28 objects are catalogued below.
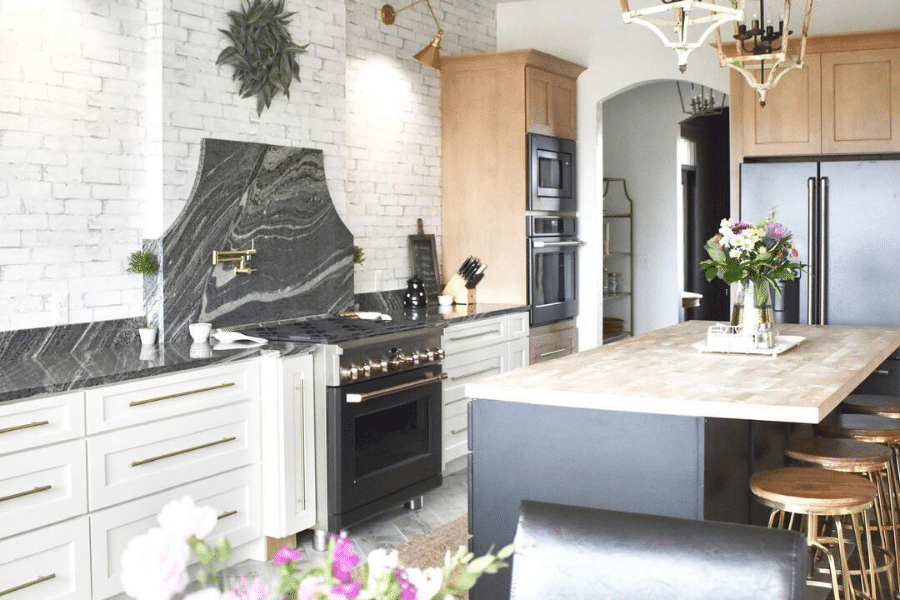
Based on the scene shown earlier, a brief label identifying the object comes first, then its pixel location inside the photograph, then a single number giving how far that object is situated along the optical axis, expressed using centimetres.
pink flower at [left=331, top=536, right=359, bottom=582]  96
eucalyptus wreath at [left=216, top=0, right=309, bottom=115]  485
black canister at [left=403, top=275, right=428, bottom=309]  640
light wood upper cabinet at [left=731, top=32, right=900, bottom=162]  595
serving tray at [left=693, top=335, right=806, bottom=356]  407
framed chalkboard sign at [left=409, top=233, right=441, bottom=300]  664
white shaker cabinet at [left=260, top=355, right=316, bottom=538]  434
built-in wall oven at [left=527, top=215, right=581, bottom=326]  686
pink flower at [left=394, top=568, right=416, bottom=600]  94
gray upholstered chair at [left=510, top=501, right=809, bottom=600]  144
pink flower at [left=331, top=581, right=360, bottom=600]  92
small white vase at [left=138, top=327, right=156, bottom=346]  442
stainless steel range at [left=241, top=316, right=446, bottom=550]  459
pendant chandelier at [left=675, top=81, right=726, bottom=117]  887
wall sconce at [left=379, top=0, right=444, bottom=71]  618
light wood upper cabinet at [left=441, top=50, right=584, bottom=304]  673
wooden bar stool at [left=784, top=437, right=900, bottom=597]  341
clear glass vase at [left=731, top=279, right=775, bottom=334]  424
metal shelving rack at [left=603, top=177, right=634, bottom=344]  1000
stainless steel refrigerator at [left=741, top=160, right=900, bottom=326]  591
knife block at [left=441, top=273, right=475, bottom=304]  666
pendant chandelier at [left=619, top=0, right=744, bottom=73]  273
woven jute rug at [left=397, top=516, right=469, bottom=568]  446
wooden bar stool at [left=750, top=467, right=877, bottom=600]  298
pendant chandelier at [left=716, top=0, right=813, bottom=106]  384
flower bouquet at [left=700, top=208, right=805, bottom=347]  417
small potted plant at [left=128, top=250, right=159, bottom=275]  446
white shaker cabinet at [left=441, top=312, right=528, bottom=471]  581
